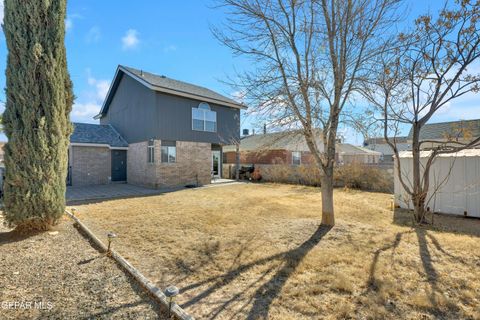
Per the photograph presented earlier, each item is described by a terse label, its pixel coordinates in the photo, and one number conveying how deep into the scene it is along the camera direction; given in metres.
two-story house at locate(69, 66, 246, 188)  13.74
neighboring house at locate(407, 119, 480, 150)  19.35
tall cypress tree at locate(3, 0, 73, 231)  4.98
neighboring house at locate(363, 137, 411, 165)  37.22
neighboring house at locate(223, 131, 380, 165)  22.44
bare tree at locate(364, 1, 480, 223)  5.81
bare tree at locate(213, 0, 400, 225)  5.55
